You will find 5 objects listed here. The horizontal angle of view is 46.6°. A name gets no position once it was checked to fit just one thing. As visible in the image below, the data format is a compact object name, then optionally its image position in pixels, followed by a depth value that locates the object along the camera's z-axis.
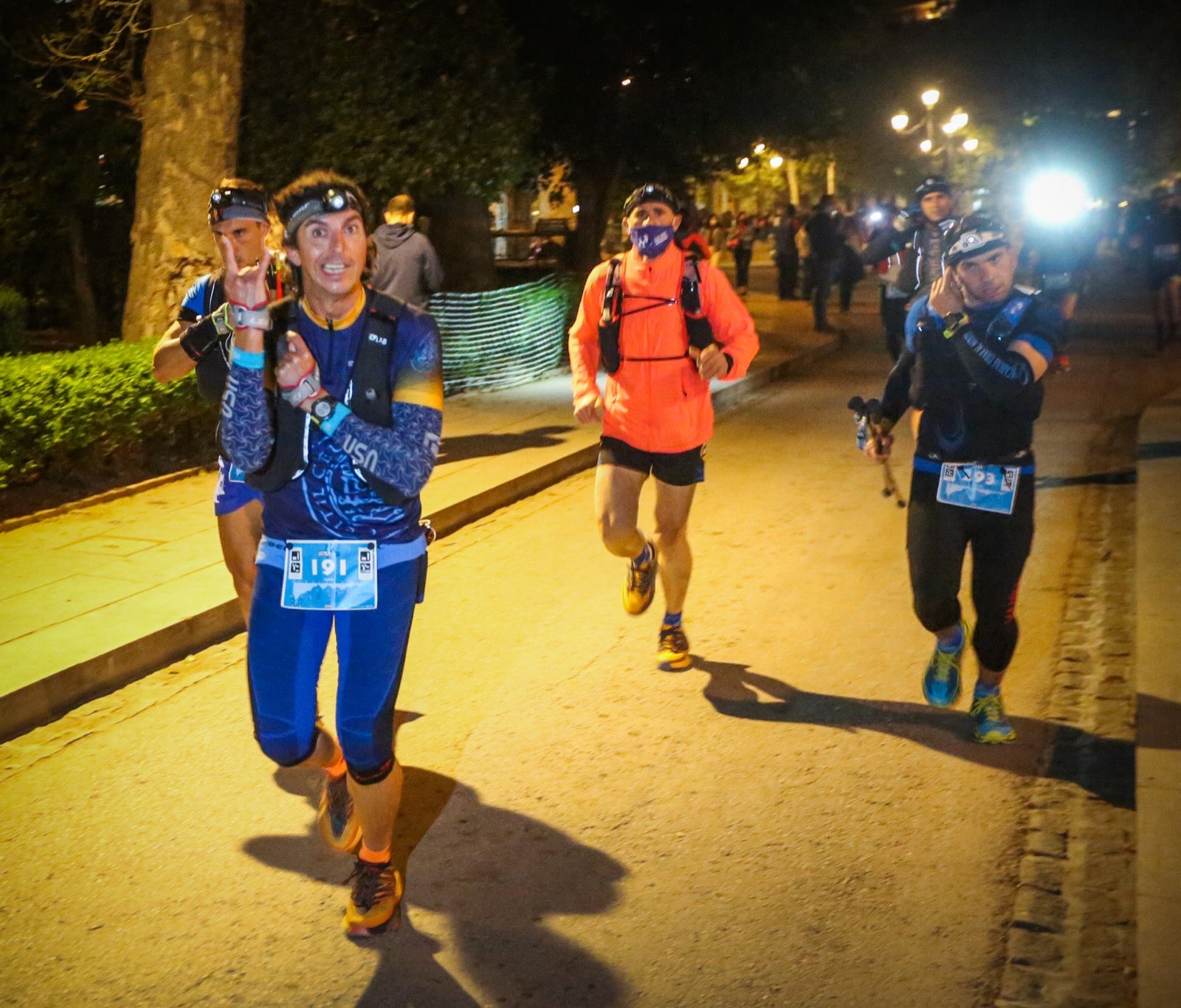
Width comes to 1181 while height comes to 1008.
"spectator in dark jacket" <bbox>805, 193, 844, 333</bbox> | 21.56
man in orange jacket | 5.75
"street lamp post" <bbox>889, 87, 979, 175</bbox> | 35.09
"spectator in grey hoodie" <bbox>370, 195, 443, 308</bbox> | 10.33
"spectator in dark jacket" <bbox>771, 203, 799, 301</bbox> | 26.27
